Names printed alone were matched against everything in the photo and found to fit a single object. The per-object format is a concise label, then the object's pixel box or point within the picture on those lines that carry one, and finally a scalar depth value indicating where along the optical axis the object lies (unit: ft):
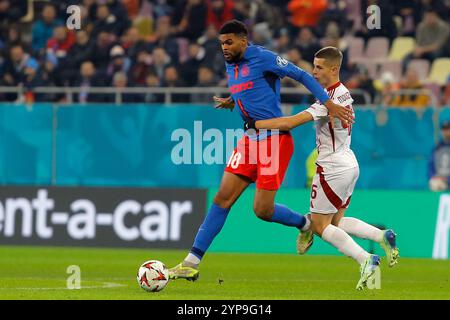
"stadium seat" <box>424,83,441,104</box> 69.98
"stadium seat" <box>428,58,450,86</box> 74.02
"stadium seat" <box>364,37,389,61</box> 75.56
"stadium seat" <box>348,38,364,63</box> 75.72
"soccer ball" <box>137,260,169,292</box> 36.19
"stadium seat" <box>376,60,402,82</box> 74.43
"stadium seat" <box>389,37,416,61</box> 75.72
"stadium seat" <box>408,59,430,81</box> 74.21
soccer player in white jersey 38.47
